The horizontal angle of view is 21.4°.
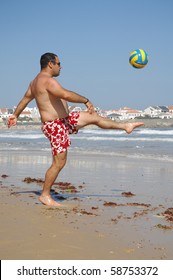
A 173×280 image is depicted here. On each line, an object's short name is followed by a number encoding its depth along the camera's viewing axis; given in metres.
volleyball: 8.38
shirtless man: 6.16
